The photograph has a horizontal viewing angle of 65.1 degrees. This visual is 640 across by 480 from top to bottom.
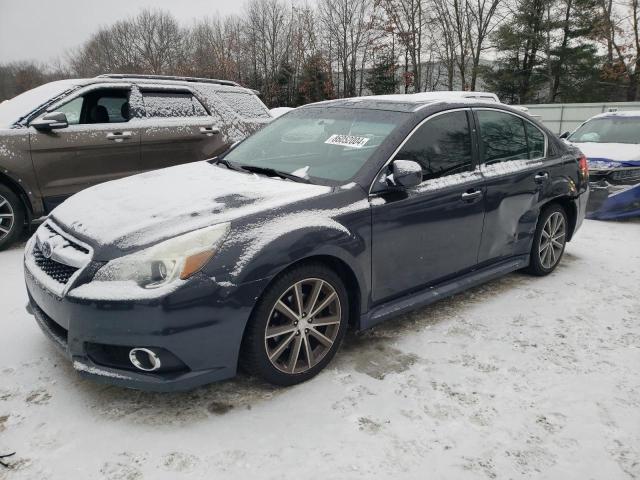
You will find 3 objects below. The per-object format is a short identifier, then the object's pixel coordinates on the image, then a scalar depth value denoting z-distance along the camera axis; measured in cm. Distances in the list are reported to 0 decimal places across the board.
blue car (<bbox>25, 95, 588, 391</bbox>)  242
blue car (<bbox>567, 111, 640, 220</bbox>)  705
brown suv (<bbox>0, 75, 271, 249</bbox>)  531
